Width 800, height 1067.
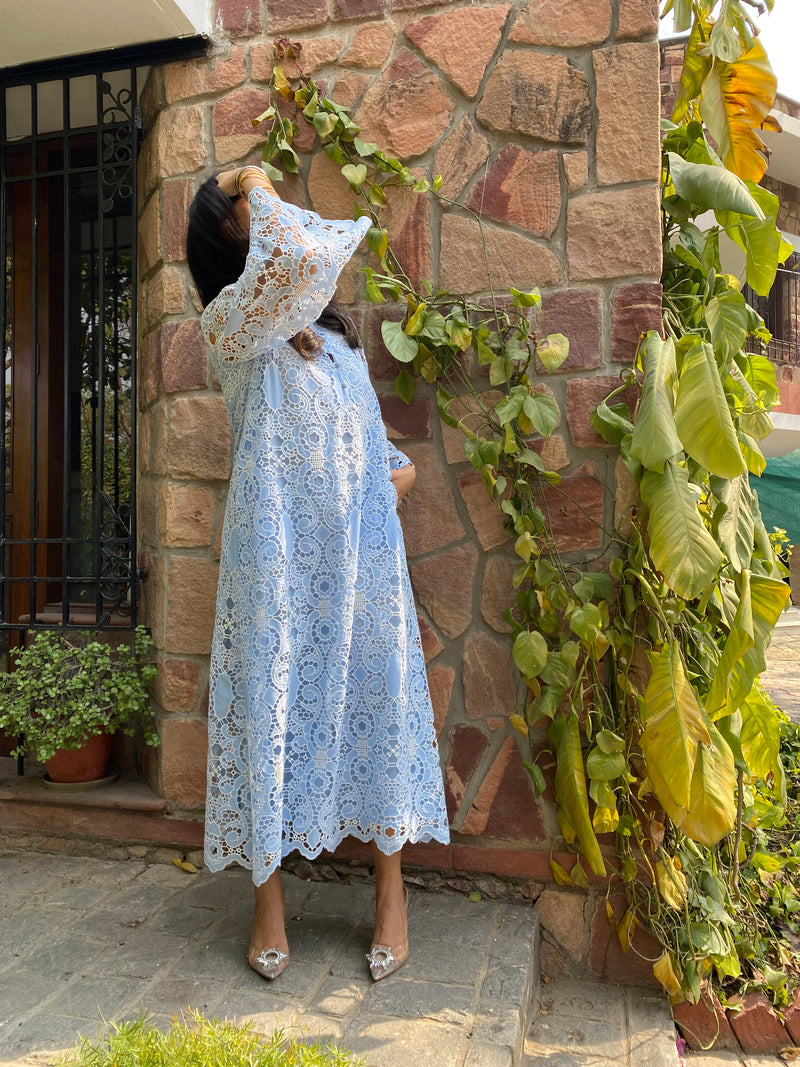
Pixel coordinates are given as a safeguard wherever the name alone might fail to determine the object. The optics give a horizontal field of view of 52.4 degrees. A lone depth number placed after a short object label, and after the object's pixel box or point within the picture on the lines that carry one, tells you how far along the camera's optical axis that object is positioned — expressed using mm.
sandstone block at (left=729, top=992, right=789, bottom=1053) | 1898
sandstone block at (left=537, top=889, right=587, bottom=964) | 2061
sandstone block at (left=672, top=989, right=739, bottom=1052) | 1896
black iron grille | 2596
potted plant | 2336
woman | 1699
